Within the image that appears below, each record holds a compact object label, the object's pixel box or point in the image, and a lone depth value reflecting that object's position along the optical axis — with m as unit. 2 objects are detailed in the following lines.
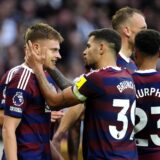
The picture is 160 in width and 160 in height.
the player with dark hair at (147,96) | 14.56
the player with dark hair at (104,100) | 14.06
